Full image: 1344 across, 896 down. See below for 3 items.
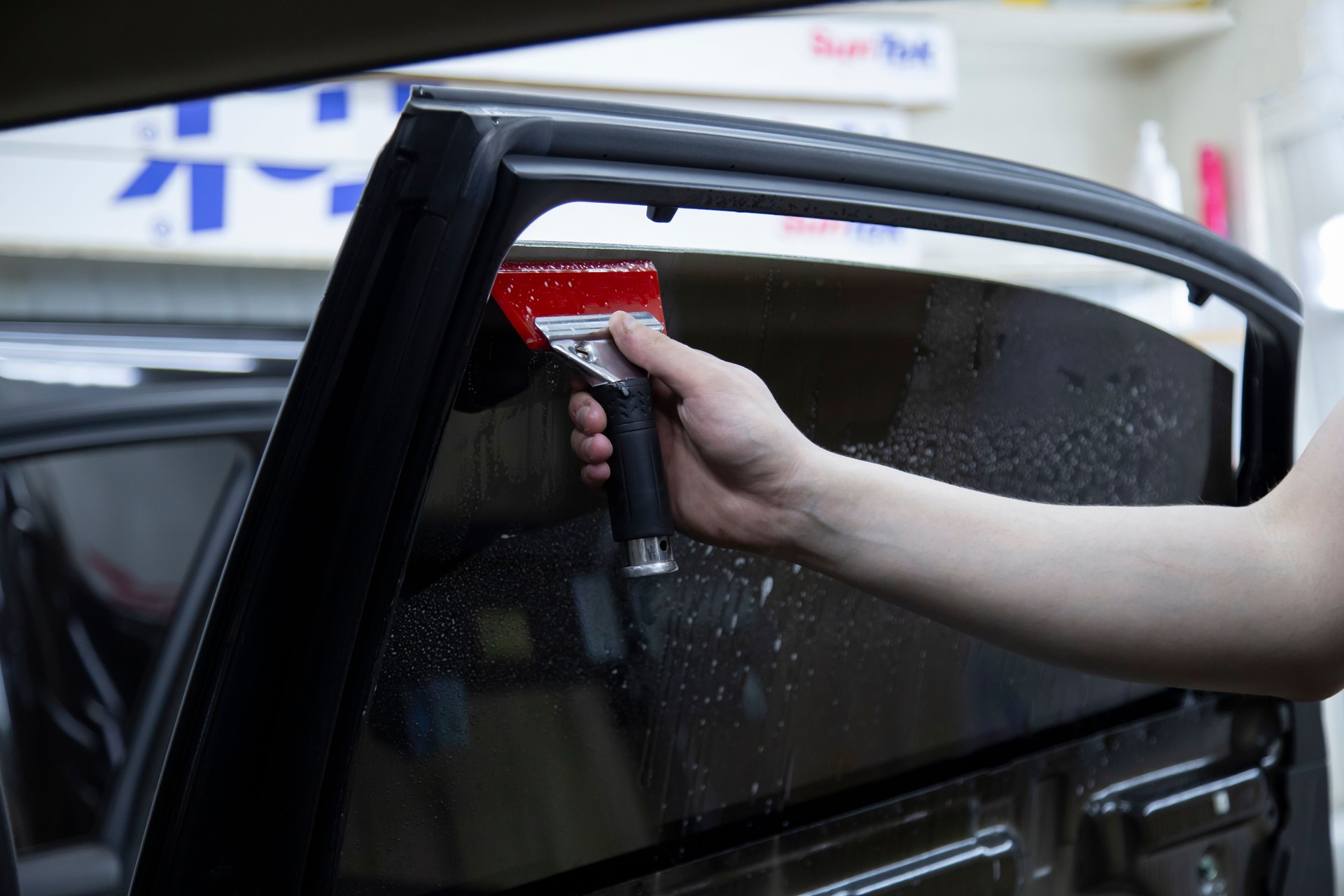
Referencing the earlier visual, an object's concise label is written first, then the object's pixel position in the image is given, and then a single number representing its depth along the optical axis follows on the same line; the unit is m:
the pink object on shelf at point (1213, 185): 2.55
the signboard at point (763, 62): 2.05
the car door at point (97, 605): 1.63
